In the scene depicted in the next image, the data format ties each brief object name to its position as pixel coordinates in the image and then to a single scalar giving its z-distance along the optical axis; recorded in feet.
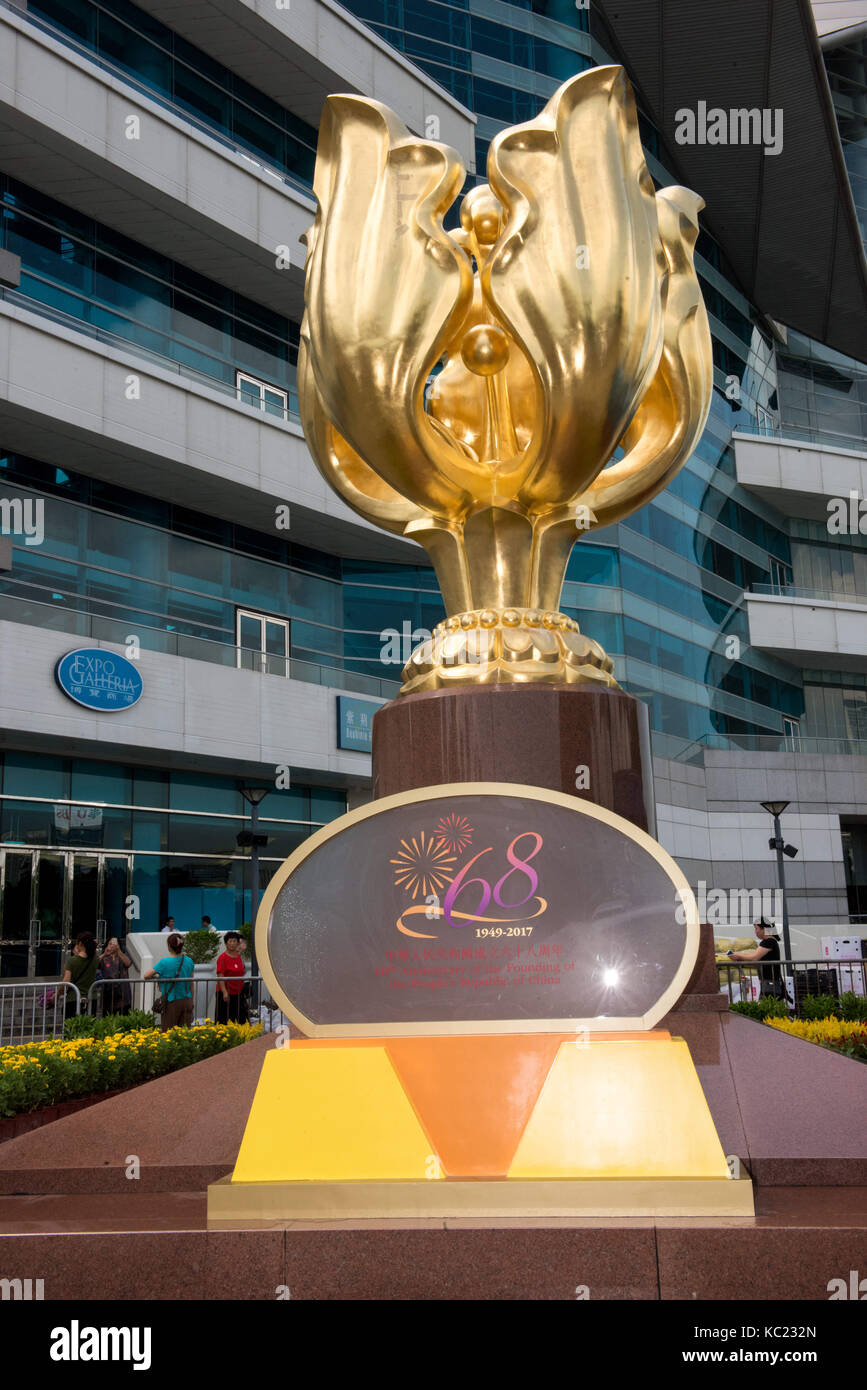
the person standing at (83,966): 36.35
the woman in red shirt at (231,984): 37.63
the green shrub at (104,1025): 27.84
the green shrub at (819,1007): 32.30
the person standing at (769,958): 41.19
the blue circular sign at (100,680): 59.67
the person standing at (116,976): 39.27
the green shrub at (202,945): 57.82
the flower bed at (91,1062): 19.75
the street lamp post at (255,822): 54.08
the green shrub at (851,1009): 31.35
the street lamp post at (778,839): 76.97
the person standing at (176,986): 34.91
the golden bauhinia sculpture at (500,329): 16.35
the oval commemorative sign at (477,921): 13.26
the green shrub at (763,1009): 29.91
